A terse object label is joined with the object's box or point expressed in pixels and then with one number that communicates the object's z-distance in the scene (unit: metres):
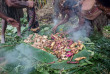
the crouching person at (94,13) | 2.64
